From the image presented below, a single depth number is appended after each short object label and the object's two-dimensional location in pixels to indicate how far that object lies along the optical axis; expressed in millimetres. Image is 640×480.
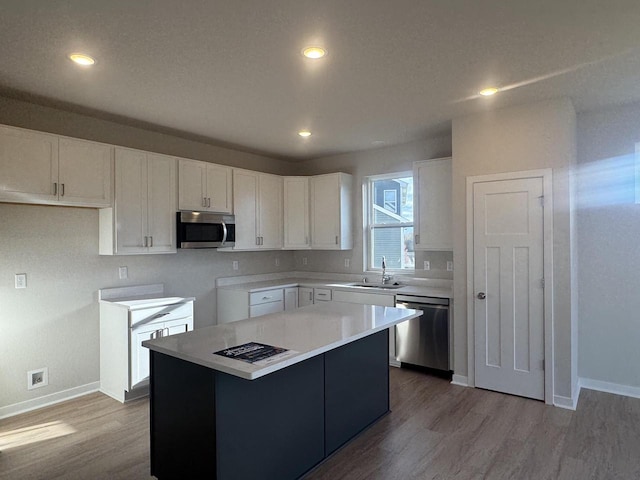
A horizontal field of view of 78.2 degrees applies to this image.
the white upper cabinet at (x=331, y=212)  5246
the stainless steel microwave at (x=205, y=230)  4145
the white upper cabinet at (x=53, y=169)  3020
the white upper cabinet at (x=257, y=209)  4820
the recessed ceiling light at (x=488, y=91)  3127
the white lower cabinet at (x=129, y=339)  3498
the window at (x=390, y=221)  5059
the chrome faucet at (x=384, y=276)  4957
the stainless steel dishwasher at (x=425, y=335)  4016
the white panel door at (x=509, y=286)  3451
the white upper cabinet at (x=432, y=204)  4273
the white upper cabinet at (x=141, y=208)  3689
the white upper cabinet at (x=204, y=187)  4215
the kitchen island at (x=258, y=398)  1958
